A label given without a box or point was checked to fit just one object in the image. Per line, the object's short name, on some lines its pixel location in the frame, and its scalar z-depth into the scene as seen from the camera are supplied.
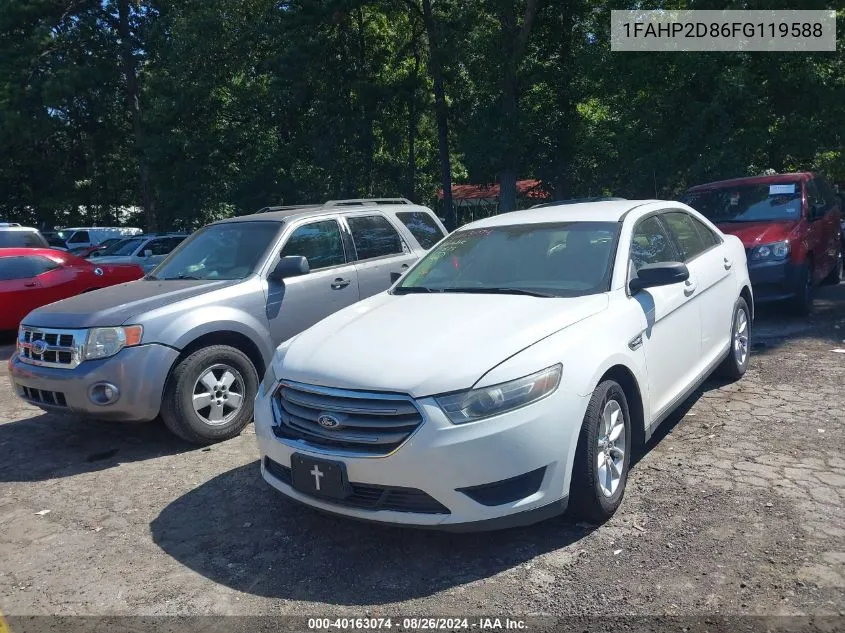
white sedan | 3.31
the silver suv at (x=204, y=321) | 5.20
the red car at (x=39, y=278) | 10.20
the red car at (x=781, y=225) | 8.50
